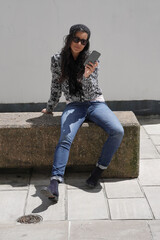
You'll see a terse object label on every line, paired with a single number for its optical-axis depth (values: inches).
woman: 169.8
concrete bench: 180.9
